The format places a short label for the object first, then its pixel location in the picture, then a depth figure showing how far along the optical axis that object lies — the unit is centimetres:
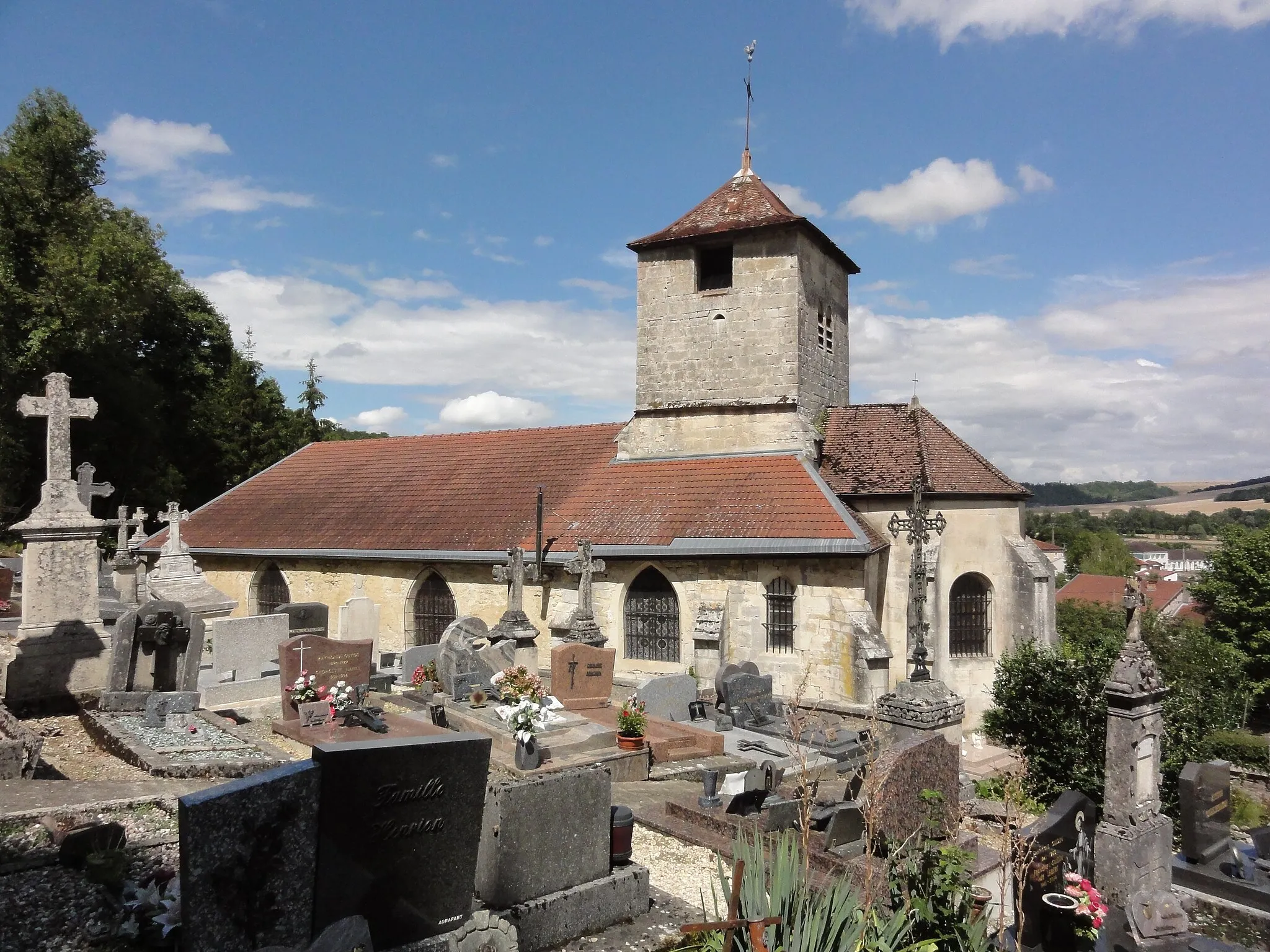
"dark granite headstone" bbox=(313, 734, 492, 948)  440
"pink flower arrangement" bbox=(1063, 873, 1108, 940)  608
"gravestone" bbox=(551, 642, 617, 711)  1334
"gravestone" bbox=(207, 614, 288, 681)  1437
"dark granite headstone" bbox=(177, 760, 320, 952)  387
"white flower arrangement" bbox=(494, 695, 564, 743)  973
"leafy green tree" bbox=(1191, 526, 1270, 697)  3541
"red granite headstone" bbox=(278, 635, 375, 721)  1233
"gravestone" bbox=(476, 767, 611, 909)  541
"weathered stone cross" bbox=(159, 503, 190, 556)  1655
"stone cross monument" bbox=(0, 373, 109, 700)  1092
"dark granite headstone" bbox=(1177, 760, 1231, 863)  988
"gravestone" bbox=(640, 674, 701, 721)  1360
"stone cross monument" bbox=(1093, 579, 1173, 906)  856
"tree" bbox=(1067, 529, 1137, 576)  8038
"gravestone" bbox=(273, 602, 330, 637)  1662
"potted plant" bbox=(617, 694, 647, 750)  1095
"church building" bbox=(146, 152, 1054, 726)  1631
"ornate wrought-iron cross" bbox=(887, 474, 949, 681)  1055
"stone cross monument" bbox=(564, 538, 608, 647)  1548
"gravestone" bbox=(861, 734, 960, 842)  691
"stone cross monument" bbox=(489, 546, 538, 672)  1550
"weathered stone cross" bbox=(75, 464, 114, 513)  1925
